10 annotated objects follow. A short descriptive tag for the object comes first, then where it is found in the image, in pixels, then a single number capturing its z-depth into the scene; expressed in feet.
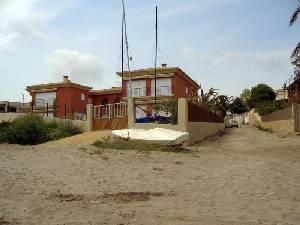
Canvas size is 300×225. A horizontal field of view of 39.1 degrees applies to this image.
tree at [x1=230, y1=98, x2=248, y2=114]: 329.31
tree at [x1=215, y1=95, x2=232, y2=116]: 199.41
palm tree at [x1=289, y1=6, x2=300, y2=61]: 79.20
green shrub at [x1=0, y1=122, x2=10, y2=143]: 63.31
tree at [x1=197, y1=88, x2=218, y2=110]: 134.65
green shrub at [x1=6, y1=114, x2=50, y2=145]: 63.46
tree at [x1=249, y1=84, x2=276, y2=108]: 265.75
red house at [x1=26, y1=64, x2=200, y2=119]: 152.25
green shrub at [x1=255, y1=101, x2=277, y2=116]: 179.40
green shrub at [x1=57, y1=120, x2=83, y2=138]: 71.00
